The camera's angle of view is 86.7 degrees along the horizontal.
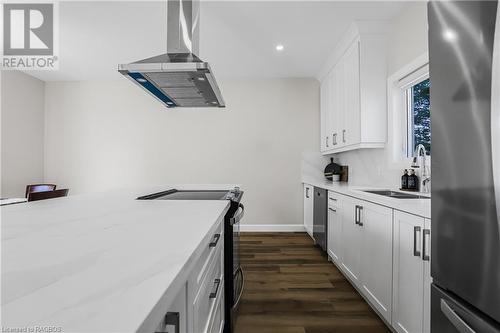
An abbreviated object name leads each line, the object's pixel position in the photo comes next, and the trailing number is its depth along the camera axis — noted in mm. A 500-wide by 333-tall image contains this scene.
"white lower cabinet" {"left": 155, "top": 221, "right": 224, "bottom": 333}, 627
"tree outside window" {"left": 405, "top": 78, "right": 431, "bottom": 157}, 2469
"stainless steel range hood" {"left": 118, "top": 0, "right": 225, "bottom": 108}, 1810
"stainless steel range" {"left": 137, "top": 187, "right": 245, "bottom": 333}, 1612
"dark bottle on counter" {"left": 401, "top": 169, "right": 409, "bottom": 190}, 2375
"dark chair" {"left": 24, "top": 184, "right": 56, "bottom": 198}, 3797
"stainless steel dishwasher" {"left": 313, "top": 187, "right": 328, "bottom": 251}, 3168
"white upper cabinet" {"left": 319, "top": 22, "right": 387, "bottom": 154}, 2857
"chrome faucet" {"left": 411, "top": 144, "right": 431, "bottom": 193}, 2111
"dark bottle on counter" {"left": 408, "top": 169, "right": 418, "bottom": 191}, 2324
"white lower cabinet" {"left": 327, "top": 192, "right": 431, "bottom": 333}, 1396
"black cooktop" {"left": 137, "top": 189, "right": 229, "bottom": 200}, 1789
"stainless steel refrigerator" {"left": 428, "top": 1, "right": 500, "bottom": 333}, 720
